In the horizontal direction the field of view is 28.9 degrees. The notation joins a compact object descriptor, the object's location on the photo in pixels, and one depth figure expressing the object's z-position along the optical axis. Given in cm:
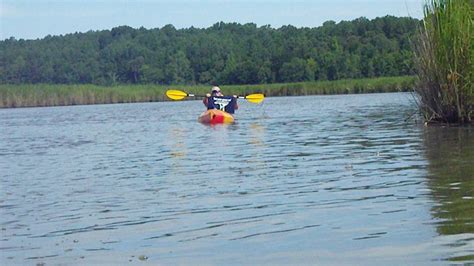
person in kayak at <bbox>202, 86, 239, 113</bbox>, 3102
